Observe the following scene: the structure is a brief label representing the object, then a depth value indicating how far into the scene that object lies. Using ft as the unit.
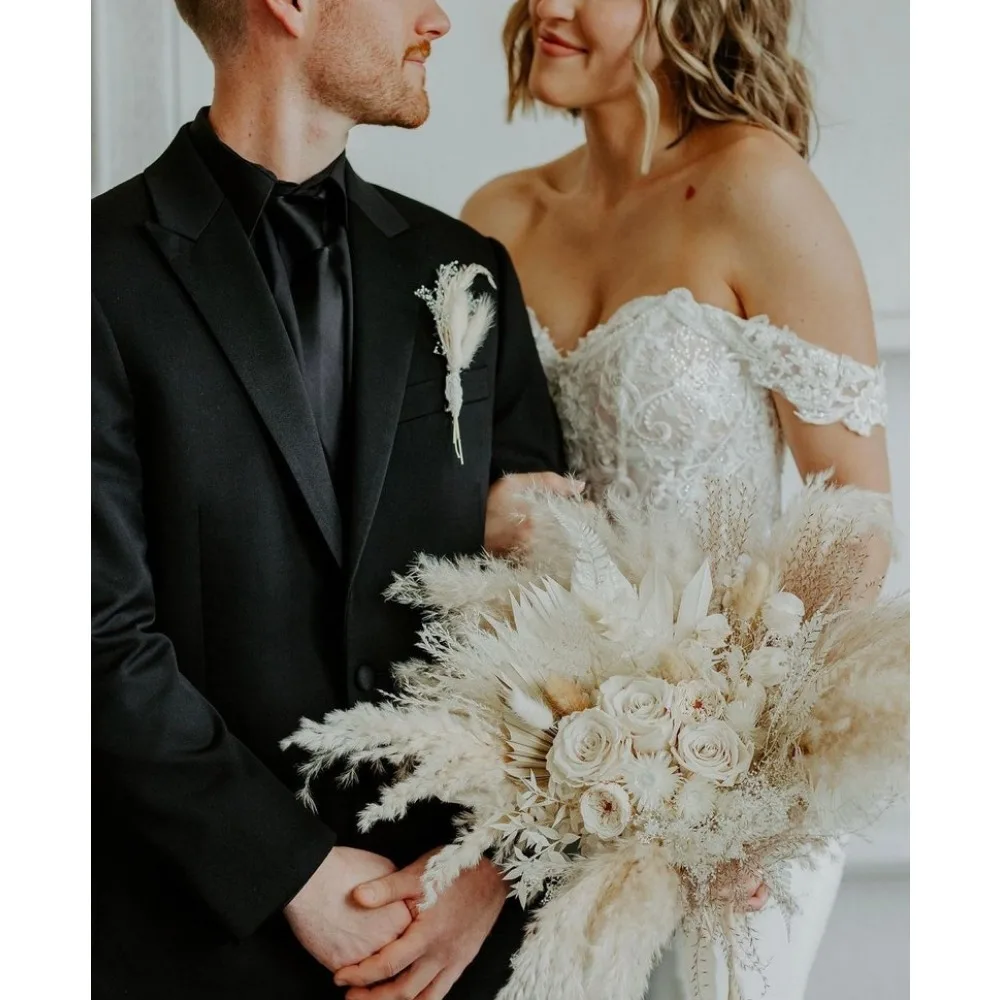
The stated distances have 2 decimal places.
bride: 4.95
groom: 4.38
